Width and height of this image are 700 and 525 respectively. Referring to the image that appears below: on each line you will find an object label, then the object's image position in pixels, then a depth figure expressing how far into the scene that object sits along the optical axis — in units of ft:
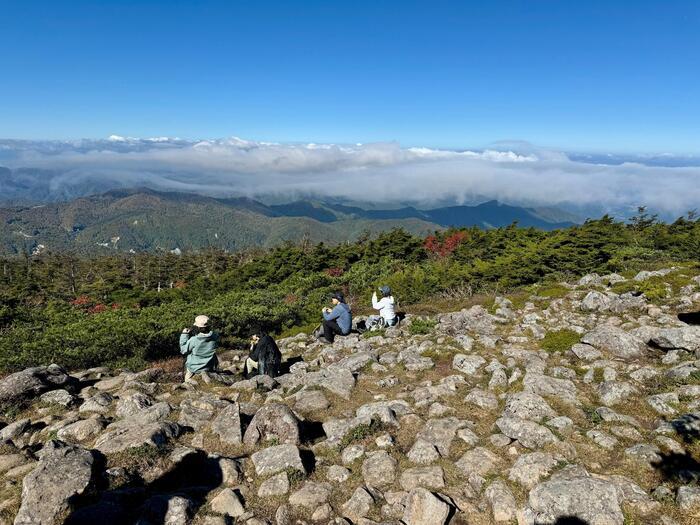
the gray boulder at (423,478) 19.42
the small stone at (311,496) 18.72
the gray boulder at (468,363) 32.78
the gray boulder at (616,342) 31.81
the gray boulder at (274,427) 23.97
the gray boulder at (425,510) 17.24
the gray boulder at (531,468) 18.99
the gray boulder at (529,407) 24.31
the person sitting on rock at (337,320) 47.19
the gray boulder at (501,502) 17.39
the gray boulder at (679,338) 30.14
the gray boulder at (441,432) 22.34
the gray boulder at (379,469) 20.13
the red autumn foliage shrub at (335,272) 120.04
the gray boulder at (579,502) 16.42
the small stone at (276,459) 20.97
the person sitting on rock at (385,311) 48.49
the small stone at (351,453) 22.06
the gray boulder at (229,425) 24.24
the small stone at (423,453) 21.35
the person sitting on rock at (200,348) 37.19
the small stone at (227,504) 18.20
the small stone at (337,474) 20.53
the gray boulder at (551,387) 26.69
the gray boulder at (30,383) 30.12
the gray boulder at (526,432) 21.81
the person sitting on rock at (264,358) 37.52
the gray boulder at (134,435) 21.95
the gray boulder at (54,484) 16.37
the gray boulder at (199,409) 26.00
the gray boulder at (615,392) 25.73
